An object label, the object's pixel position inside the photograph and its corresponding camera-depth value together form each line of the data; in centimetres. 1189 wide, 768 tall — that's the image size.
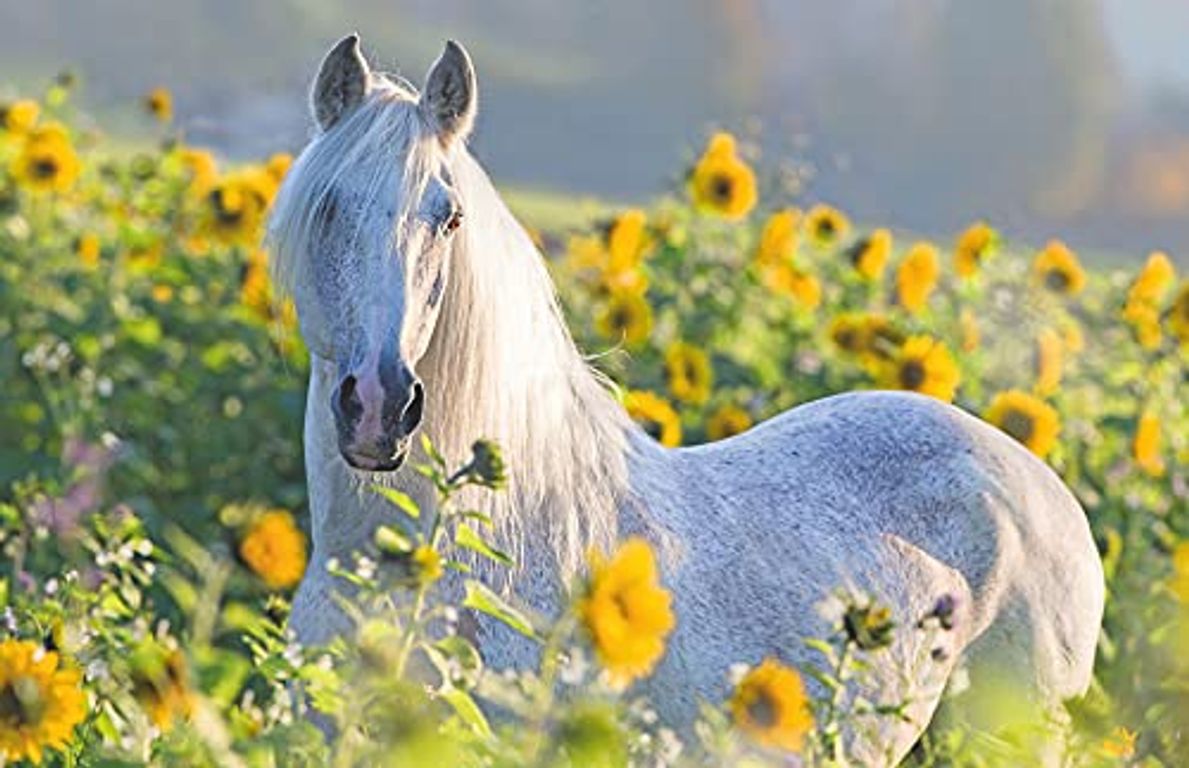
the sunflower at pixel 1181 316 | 1434
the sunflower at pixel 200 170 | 1538
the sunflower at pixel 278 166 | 1473
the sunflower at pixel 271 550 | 752
